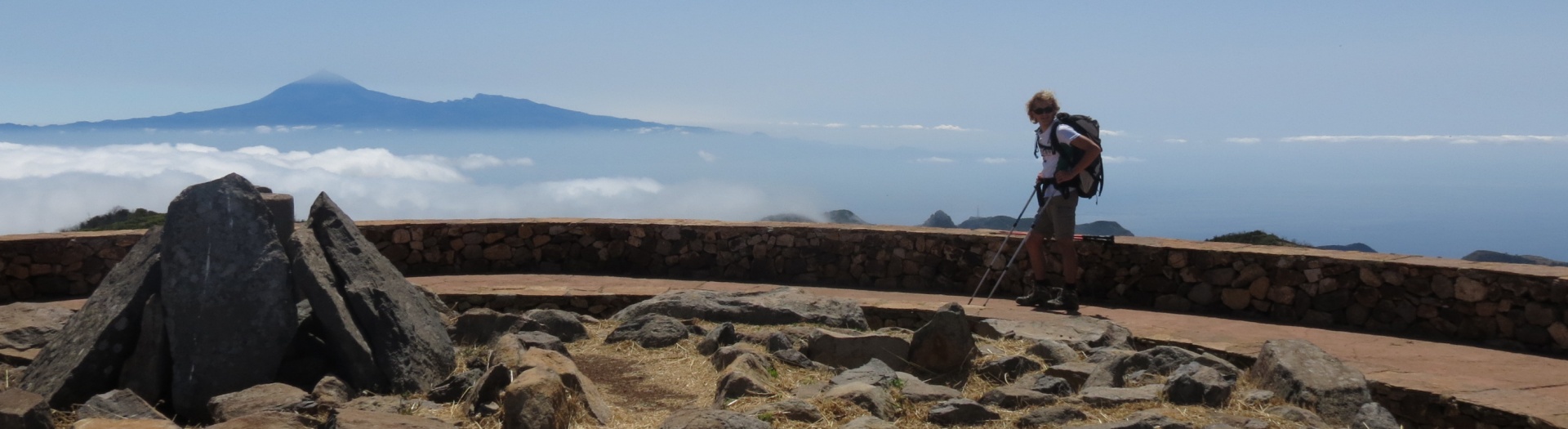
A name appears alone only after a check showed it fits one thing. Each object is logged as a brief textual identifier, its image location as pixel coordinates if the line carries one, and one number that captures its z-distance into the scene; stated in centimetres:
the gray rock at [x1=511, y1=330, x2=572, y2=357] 722
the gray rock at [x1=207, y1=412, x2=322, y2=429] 505
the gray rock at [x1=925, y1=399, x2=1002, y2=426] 572
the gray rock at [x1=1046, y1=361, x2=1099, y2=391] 666
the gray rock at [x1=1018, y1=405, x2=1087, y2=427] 566
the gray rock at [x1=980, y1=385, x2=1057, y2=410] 606
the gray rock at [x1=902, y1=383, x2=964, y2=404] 607
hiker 880
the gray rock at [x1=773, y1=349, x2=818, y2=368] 713
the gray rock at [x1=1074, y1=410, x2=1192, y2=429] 533
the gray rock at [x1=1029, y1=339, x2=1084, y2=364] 729
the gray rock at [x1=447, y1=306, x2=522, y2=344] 788
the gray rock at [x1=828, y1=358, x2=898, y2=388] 635
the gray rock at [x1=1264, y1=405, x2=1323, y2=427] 568
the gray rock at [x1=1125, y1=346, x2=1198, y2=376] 678
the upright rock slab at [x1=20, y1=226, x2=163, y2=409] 617
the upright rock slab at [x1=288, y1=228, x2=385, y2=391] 641
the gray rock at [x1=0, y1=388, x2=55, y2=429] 525
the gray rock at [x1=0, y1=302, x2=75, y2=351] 734
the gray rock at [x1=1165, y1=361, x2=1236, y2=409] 605
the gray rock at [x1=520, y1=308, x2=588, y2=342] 815
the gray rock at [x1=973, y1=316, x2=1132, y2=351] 790
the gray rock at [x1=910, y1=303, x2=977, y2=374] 712
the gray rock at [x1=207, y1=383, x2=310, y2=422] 561
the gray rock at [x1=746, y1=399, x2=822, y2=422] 561
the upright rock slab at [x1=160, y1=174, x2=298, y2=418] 622
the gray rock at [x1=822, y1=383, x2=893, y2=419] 576
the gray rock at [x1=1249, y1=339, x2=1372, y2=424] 608
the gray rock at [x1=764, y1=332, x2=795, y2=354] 753
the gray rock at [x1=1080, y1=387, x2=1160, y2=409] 596
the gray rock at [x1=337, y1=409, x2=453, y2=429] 506
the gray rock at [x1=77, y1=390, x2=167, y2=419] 563
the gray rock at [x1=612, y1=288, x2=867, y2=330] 873
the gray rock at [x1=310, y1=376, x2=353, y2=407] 590
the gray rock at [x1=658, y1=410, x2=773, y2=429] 524
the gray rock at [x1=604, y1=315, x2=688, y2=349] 788
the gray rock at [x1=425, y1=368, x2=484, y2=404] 628
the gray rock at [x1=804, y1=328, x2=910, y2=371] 731
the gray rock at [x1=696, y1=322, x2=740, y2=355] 761
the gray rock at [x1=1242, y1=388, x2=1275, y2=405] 612
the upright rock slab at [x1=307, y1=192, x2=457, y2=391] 653
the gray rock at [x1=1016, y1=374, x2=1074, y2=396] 638
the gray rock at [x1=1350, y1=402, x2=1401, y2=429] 576
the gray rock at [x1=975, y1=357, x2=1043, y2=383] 700
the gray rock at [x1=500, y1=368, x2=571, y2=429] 538
